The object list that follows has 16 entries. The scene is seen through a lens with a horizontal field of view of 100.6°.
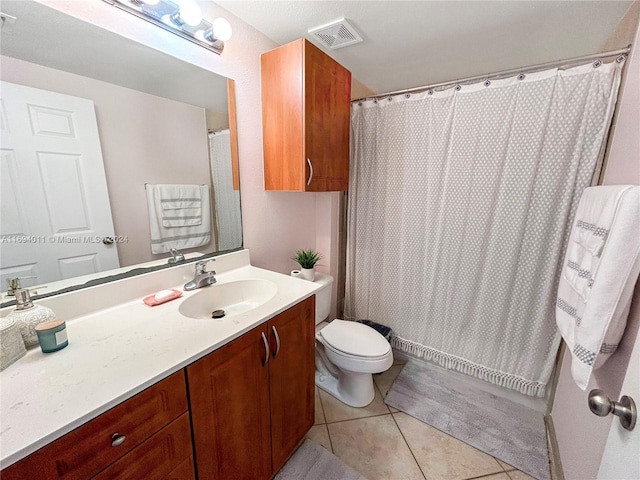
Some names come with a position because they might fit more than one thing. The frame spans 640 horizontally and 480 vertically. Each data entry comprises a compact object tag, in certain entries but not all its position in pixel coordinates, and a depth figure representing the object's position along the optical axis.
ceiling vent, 1.39
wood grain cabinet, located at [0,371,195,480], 0.53
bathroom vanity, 0.56
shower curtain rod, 1.18
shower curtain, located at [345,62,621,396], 1.35
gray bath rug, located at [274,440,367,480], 1.26
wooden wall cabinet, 1.35
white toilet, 1.53
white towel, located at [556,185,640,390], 0.73
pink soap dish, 1.07
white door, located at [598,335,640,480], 0.46
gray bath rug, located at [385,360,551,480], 1.39
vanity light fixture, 1.02
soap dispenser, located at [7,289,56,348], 0.75
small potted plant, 1.81
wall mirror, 0.82
